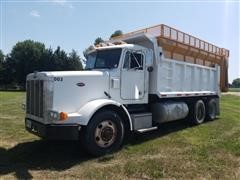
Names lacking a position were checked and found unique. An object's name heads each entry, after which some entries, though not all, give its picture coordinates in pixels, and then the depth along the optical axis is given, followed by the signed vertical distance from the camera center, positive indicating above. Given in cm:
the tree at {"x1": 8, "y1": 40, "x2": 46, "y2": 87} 3873 +636
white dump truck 445 -19
